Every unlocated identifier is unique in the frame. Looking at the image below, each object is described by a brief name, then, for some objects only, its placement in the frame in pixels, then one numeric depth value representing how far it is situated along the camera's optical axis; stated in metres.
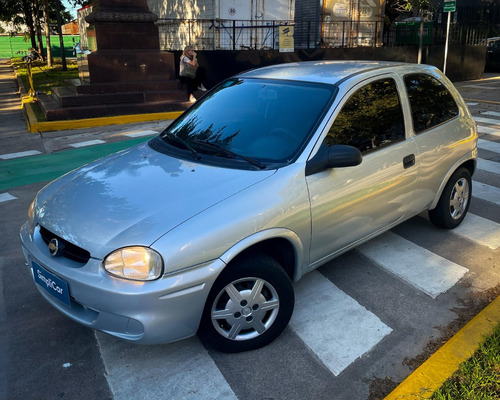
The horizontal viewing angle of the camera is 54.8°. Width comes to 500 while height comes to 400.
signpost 14.33
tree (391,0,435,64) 18.19
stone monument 12.31
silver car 2.73
